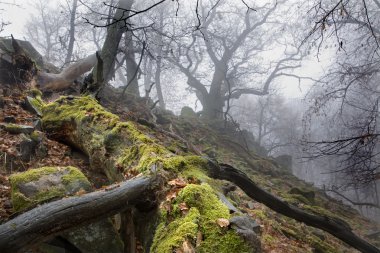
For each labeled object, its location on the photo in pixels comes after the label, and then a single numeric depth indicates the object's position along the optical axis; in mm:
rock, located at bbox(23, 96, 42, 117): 6944
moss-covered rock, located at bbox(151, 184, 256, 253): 2373
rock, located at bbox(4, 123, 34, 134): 5352
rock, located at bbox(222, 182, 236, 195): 3660
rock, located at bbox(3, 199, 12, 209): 3726
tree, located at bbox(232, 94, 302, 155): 43125
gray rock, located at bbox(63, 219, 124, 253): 3410
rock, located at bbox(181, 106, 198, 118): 24612
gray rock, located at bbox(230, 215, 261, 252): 2416
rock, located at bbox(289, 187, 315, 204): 10578
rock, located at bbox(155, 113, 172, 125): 13211
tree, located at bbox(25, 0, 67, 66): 33688
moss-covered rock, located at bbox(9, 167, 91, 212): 3518
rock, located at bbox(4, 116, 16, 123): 6060
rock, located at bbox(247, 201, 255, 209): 6768
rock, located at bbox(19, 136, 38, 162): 4978
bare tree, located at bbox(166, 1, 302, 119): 24734
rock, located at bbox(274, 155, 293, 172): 21909
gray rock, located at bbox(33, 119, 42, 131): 6144
